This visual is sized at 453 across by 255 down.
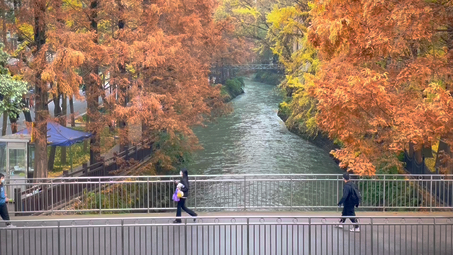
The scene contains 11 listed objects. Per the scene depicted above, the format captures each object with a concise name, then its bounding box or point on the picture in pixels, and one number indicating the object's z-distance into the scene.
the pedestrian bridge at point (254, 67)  79.07
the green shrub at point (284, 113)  48.45
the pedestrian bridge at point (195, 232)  13.05
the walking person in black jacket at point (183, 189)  15.50
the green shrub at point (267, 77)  90.50
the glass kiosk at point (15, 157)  19.56
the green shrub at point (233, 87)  73.19
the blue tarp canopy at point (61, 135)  22.41
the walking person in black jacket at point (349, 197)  14.95
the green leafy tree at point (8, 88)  15.30
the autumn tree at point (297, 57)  31.00
